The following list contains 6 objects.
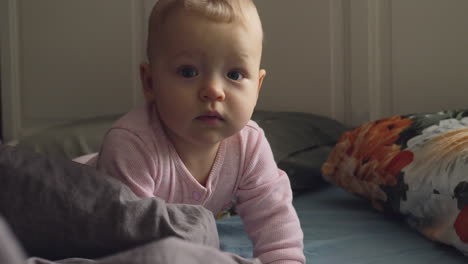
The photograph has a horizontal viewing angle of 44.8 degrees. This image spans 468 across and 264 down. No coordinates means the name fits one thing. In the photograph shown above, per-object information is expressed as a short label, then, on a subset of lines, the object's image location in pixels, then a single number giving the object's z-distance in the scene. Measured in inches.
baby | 34.4
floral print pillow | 39.9
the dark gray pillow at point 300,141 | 60.7
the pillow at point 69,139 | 62.9
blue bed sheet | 39.5
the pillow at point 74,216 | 24.1
